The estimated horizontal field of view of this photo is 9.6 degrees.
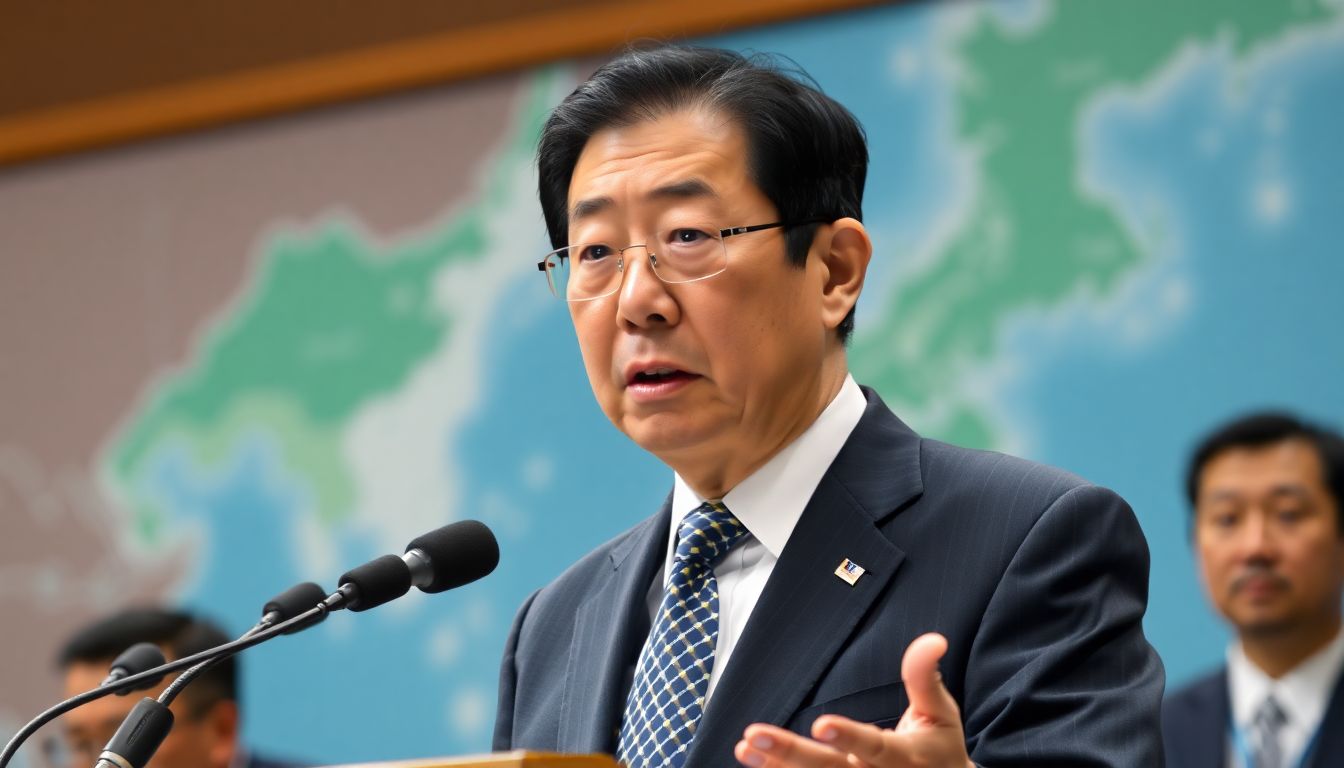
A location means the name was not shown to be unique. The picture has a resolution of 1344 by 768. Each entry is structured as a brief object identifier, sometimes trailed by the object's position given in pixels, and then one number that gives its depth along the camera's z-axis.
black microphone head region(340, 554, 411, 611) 4.72
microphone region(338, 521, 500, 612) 4.72
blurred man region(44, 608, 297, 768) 5.62
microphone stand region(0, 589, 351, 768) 4.66
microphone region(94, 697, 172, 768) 4.68
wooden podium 4.50
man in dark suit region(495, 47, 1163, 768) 4.69
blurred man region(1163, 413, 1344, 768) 5.63
